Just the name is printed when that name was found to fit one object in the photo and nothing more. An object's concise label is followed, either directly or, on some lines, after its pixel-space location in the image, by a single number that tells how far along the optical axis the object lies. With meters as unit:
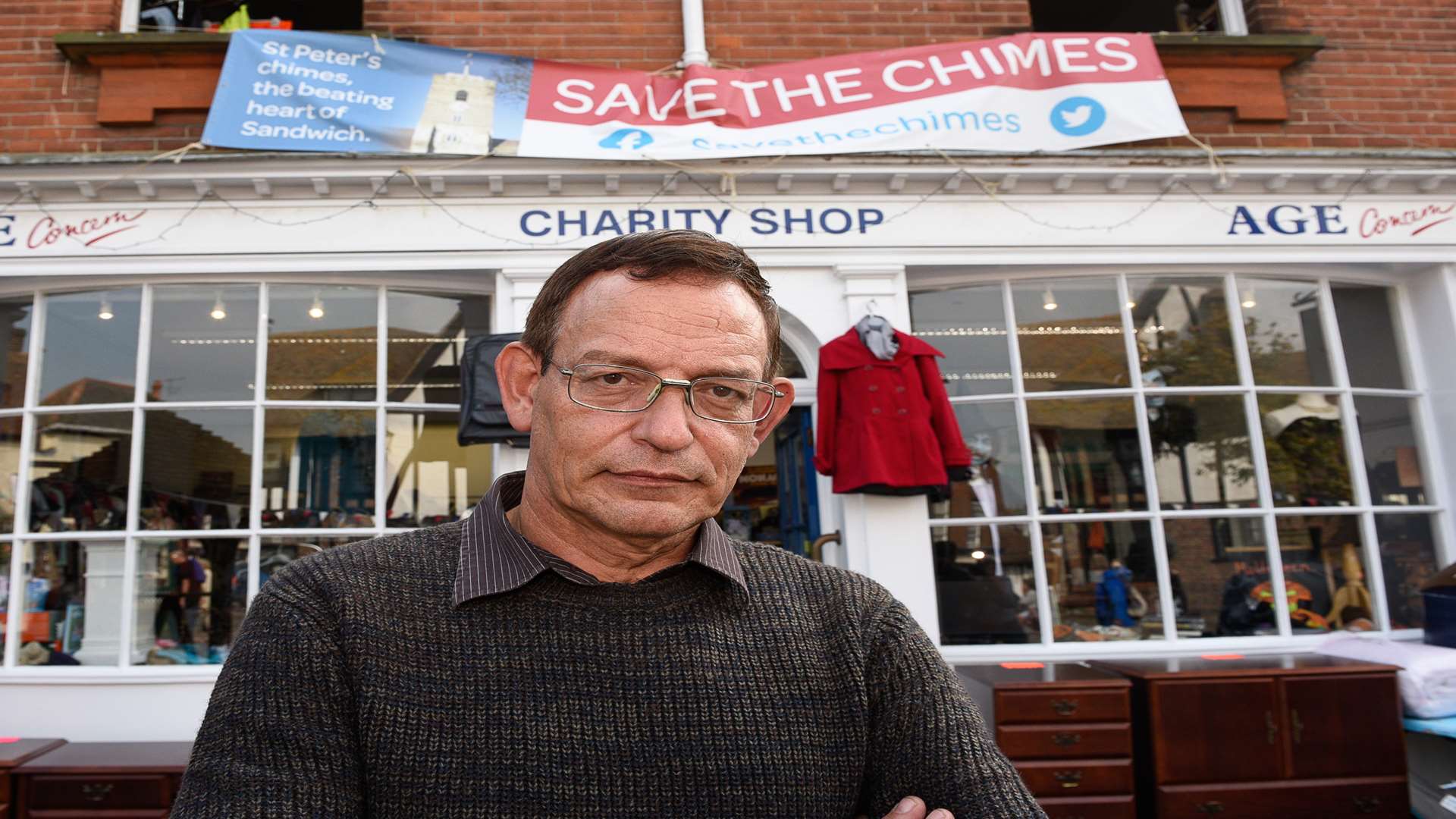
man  1.06
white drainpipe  4.63
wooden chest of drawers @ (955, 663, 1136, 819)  3.53
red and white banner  4.41
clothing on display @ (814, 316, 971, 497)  4.04
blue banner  4.31
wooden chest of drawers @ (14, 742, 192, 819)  3.27
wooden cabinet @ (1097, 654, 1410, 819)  3.50
